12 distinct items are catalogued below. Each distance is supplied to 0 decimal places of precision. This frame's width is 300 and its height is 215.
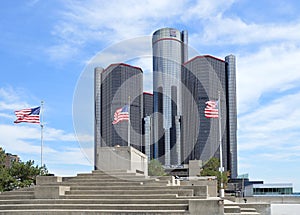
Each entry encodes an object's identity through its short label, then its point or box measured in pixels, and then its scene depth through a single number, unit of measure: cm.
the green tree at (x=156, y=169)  3501
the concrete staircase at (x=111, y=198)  1778
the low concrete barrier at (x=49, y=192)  2031
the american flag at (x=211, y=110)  2612
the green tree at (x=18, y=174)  3170
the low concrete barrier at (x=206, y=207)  1748
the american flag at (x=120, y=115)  2312
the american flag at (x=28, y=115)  2766
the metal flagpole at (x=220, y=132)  2794
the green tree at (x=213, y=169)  4399
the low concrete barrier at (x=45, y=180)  2319
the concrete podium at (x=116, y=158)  2514
